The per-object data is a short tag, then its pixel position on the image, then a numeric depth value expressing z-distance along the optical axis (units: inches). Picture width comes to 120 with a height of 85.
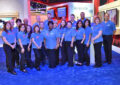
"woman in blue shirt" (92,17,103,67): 109.1
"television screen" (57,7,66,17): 225.3
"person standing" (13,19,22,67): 110.2
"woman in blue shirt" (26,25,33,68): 108.4
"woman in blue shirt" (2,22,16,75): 99.8
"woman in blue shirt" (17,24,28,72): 104.7
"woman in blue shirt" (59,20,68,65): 118.7
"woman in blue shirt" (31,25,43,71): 109.4
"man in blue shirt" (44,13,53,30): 129.4
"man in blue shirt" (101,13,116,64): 121.1
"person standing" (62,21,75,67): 112.7
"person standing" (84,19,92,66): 114.5
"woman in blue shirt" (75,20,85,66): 114.3
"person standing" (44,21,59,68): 112.2
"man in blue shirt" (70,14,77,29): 126.0
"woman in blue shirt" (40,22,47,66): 118.1
